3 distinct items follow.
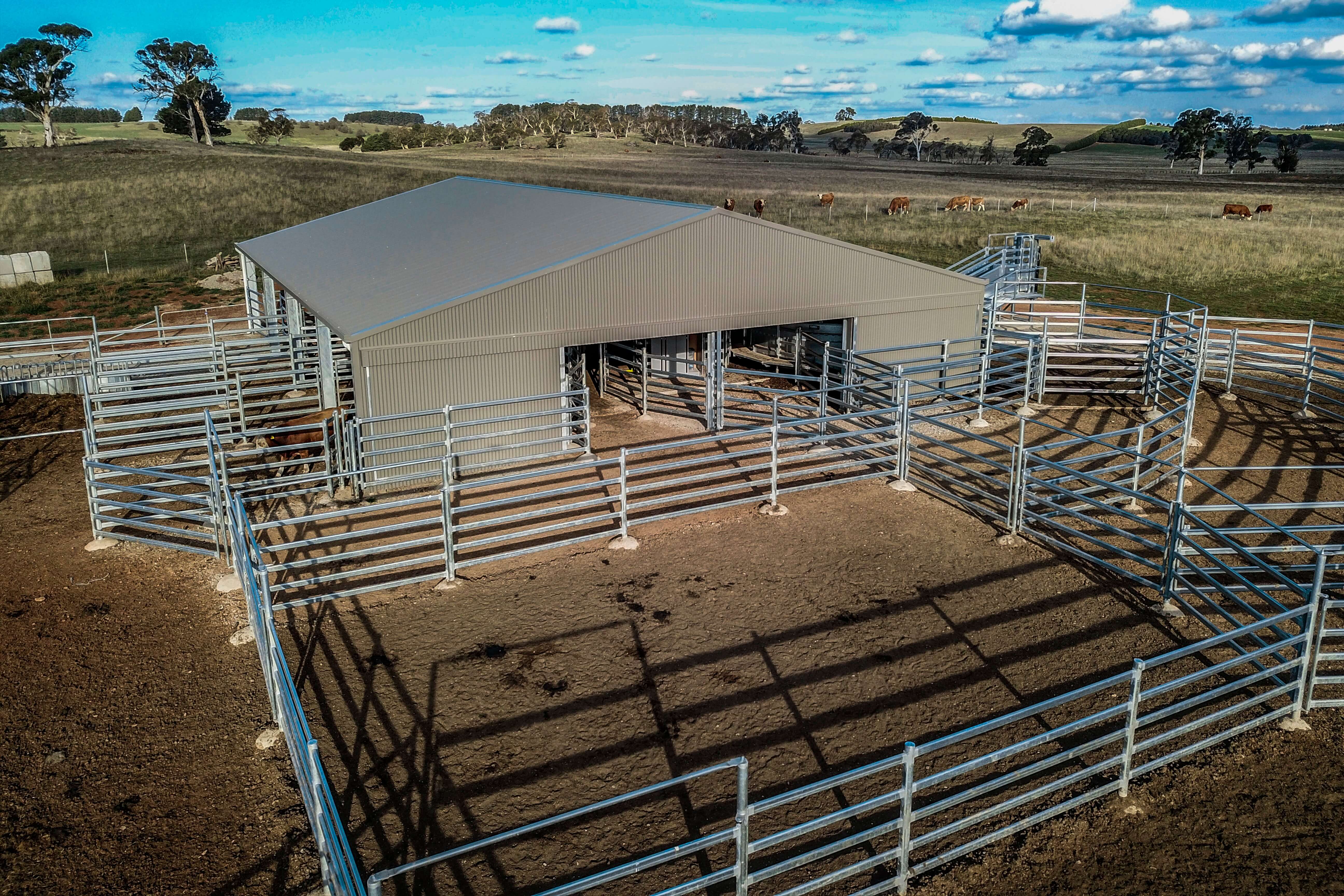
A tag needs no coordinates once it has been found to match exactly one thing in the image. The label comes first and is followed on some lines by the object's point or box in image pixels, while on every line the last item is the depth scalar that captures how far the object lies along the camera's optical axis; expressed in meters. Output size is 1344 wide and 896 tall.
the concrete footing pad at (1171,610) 9.18
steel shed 13.48
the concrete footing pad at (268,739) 7.45
